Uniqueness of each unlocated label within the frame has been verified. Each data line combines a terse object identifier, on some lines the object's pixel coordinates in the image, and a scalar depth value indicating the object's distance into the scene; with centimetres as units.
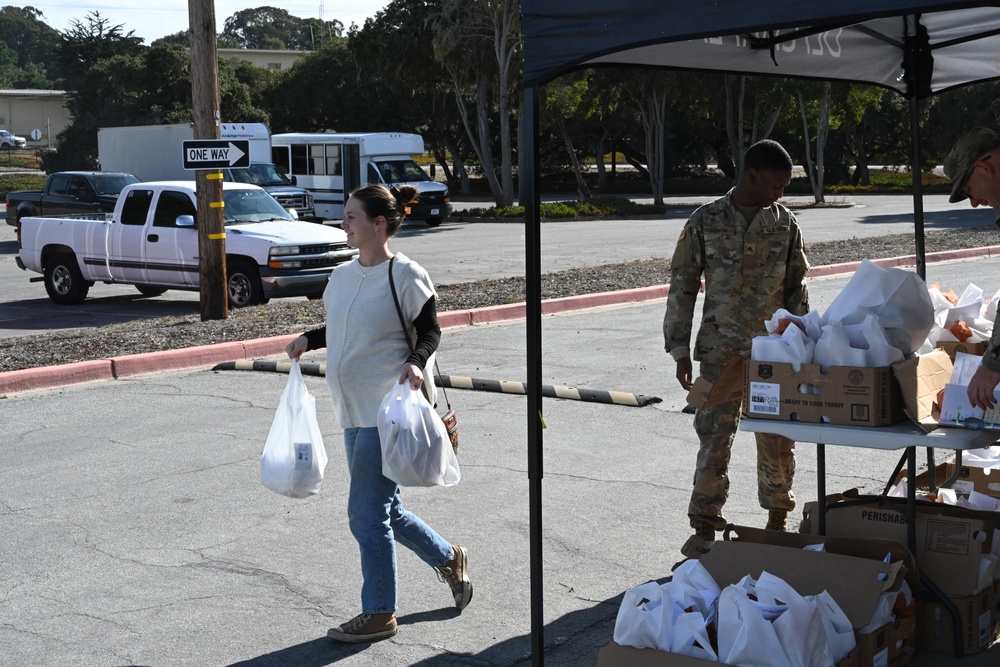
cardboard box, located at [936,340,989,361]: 489
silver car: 8862
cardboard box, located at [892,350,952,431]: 394
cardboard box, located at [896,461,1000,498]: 537
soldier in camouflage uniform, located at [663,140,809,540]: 515
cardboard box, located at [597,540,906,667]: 377
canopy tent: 351
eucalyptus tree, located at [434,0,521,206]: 3428
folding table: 380
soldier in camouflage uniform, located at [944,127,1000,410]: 405
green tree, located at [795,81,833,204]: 3678
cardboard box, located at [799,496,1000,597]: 437
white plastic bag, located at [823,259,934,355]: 423
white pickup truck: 1574
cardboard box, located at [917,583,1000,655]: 426
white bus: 3338
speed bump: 913
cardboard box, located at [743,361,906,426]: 395
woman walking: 468
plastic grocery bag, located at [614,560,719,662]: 371
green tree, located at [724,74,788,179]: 3903
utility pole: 1362
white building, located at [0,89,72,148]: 9700
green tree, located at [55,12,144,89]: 5925
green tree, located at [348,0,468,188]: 3722
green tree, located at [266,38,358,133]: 5619
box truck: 3002
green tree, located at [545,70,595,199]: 3598
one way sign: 1327
